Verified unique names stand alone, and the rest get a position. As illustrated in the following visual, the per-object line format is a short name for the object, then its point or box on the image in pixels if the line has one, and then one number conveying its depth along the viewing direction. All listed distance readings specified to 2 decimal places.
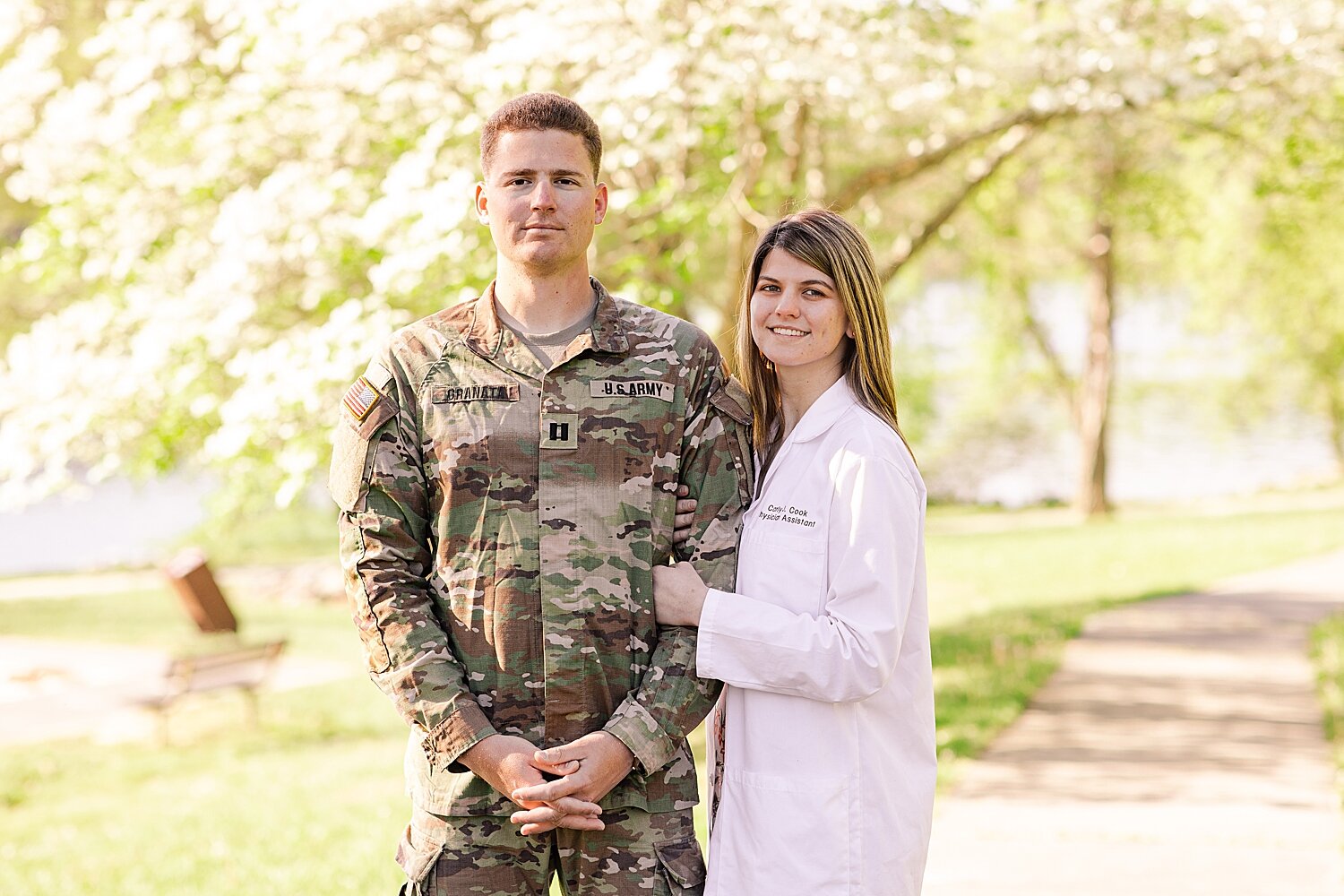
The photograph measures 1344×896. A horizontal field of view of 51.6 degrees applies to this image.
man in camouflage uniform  2.77
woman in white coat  2.76
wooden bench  10.10
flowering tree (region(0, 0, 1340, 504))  6.16
